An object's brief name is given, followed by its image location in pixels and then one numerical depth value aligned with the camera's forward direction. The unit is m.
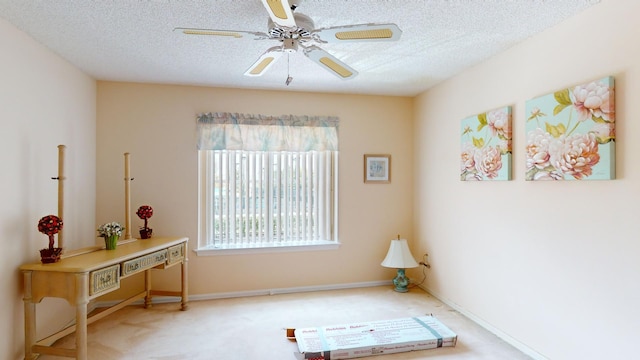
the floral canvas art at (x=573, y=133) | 1.99
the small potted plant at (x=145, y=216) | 3.45
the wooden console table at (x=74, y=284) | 2.29
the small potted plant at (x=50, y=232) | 2.40
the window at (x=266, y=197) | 3.88
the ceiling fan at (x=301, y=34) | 1.70
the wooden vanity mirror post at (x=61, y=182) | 2.64
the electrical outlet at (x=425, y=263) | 4.02
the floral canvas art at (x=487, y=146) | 2.77
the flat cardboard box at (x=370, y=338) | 2.59
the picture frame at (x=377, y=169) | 4.25
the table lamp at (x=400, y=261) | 3.93
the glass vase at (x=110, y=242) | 2.88
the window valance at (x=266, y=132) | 3.82
